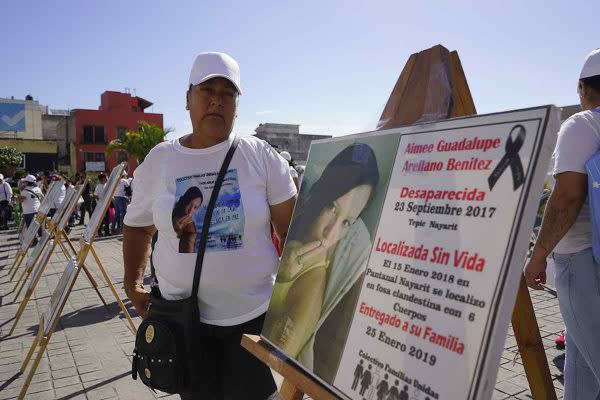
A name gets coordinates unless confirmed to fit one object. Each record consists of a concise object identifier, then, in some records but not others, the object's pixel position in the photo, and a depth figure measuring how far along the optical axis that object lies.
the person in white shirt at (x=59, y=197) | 9.09
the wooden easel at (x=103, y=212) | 3.95
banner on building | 47.38
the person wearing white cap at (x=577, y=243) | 1.85
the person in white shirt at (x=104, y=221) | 13.12
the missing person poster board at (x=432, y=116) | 1.36
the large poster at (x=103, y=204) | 4.10
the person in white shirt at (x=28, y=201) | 10.52
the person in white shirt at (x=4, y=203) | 14.22
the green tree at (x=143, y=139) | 29.67
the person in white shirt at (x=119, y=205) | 13.03
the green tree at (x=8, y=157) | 27.47
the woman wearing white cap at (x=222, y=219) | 1.94
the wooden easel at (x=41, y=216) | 7.19
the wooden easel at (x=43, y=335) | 3.16
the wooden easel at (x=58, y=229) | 4.81
